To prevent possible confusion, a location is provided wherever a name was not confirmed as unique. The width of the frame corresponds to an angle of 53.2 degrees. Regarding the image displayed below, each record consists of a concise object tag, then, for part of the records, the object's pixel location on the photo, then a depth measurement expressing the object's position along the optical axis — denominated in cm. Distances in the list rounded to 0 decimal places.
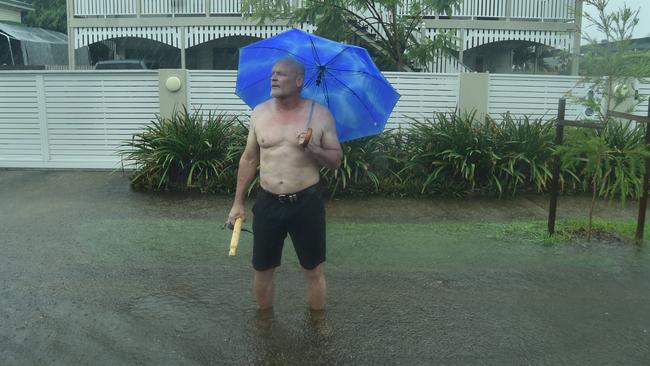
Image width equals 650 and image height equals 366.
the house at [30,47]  2191
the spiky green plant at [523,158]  838
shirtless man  397
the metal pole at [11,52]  2172
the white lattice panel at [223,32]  1772
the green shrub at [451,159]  841
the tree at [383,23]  1085
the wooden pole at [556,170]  604
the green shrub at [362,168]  834
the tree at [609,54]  654
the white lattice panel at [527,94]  955
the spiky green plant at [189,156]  859
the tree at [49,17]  3127
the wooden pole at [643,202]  598
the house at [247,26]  1716
